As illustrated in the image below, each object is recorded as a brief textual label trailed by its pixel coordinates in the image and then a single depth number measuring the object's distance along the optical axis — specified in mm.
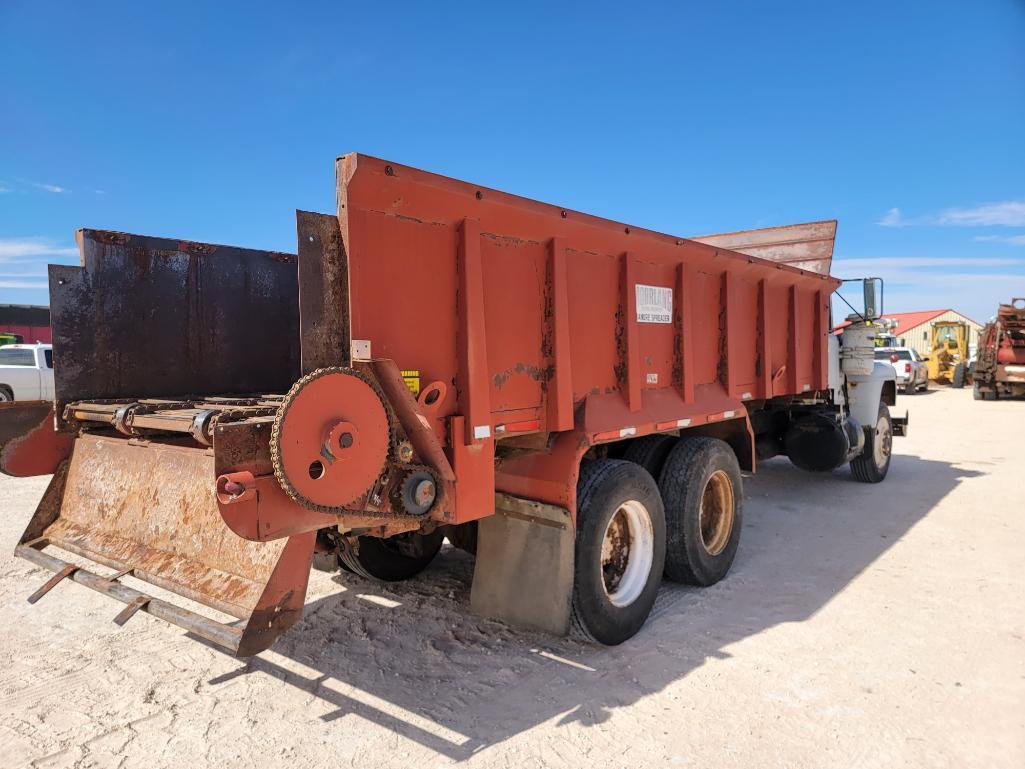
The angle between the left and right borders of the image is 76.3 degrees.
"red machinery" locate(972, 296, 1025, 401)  20844
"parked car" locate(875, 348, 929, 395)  24953
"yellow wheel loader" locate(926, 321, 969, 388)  29344
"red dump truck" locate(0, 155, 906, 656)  2799
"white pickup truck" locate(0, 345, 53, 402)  14852
